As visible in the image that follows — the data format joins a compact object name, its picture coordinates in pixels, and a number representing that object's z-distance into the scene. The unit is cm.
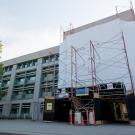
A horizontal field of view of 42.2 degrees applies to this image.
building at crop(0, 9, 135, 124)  1655
